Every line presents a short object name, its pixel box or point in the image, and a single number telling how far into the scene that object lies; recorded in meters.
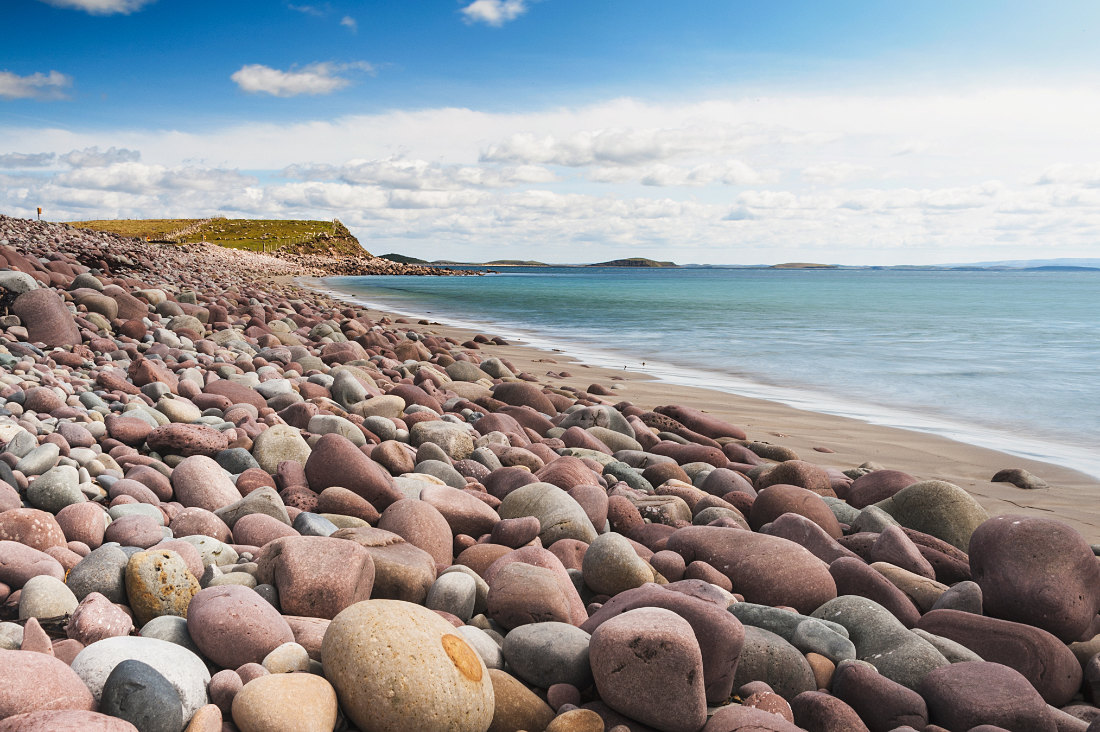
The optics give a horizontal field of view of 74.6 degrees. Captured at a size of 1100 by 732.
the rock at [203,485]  3.28
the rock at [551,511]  3.34
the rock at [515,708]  2.02
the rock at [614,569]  2.85
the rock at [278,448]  4.00
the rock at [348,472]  3.52
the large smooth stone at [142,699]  1.69
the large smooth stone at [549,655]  2.18
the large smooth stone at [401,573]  2.61
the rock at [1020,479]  5.41
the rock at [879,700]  2.22
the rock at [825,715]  2.12
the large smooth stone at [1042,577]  2.91
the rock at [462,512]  3.38
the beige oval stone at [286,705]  1.76
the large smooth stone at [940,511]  4.04
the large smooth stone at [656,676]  2.01
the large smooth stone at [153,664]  1.79
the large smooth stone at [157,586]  2.25
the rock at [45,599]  2.12
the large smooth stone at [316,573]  2.37
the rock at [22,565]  2.27
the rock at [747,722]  1.97
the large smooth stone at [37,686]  1.62
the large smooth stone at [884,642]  2.48
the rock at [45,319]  5.77
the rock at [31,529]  2.52
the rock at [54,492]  2.92
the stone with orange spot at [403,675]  1.84
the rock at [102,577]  2.29
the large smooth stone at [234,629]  2.04
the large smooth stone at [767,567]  2.98
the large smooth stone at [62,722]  1.50
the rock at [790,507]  3.92
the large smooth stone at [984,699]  2.21
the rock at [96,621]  2.05
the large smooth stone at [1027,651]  2.62
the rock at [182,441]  3.81
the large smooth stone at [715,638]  2.19
